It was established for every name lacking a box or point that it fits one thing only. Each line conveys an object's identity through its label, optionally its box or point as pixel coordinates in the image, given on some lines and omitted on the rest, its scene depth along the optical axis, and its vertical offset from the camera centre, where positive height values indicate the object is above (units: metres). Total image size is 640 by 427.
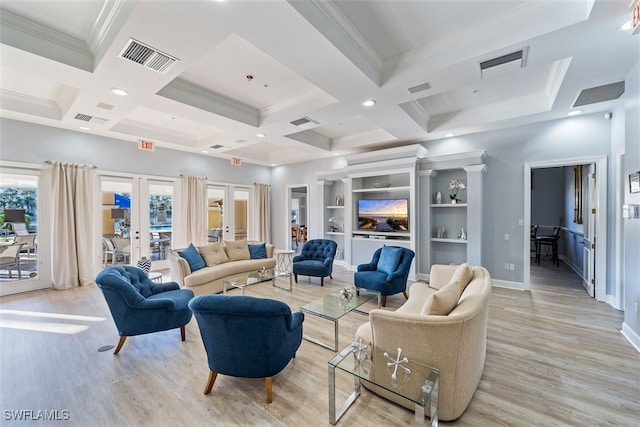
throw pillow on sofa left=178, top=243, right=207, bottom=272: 4.70 -0.81
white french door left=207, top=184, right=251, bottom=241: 7.80 +0.10
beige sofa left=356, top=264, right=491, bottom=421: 1.79 -0.90
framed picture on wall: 2.77 +0.30
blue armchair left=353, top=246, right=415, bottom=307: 4.00 -0.98
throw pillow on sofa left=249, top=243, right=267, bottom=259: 5.84 -0.85
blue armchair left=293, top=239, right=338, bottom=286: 5.11 -0.97
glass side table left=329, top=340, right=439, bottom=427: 1.73 -1.10
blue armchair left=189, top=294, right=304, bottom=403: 1.95 -0.92
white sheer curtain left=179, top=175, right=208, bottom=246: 6.84 +0.09
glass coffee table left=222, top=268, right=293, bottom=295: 4.29 -1.12
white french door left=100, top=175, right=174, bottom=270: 5.85 -0.14
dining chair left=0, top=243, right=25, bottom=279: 4.69 -0.76
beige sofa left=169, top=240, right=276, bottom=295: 4.45 -1.00
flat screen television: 5.91 -0.07
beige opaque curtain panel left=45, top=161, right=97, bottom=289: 4.97 -0.21
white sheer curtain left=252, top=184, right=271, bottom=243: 8.52 +0.01
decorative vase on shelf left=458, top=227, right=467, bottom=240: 5.46 -0.48
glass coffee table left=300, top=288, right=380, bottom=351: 2.85 -1.10
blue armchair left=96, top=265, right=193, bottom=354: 2.63 -1.00
